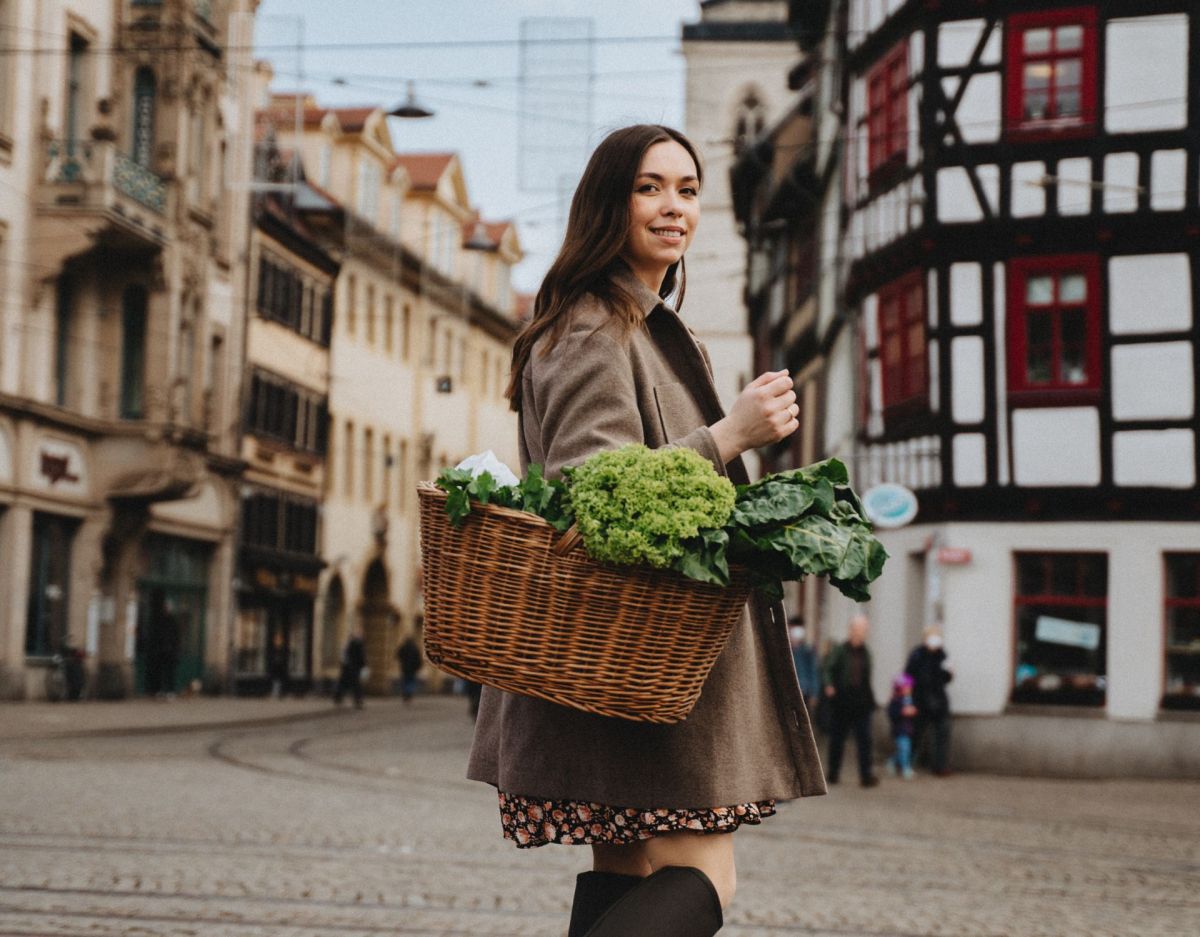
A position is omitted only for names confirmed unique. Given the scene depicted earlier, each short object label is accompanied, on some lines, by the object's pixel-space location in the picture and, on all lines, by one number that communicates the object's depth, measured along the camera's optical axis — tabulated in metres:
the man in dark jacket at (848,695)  20.20
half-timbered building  23.30
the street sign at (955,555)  24.14
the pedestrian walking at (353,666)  40.06
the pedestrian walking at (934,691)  22.80
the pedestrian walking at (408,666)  44.97
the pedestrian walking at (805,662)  19.20
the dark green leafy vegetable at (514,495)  3.20
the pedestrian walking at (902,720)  22.28
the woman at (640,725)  3.32
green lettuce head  3.04
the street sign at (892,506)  21.34
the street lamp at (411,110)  22.77
